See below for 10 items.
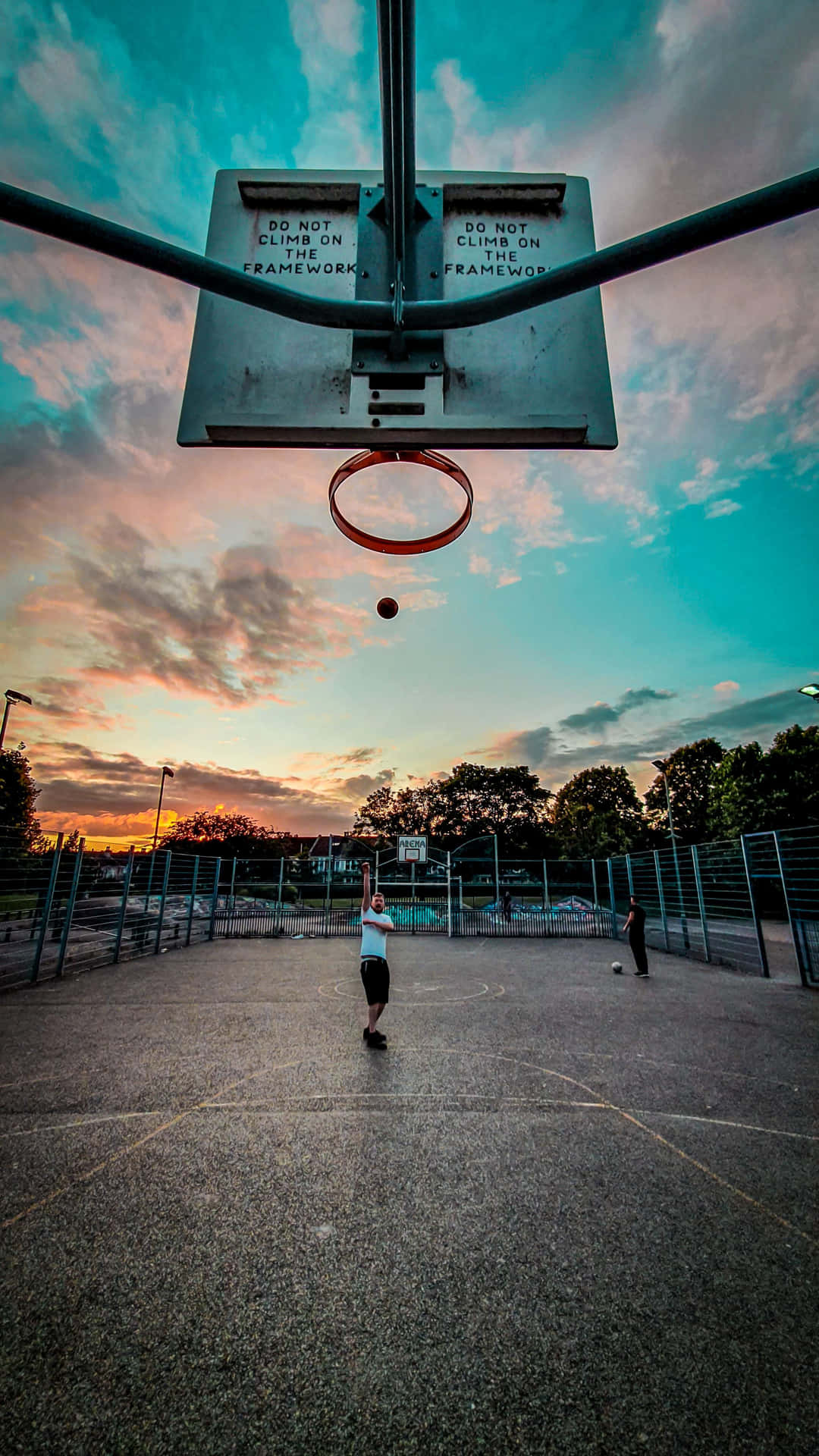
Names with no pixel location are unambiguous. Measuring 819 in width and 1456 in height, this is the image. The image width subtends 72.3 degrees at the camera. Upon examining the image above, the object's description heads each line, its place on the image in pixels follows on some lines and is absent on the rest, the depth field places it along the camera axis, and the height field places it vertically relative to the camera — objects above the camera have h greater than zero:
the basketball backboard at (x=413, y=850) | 20.43 +1.15
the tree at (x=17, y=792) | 35.00 +5.71
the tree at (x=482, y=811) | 56.34 +7.10
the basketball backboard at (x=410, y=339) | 3.10 +3.06
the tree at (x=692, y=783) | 48.19 +8.43
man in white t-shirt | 6.56 -0.98
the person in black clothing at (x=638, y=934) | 11.41 -1.03
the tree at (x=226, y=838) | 78.81 +6.15
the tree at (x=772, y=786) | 31.23 +5.35
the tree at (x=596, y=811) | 51.88 +6.98
